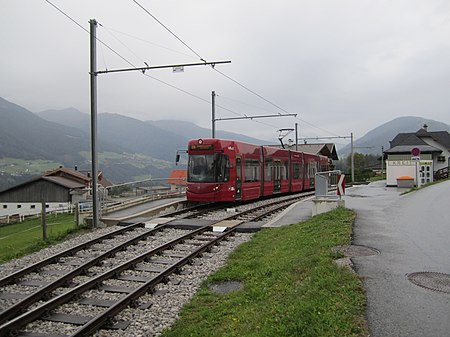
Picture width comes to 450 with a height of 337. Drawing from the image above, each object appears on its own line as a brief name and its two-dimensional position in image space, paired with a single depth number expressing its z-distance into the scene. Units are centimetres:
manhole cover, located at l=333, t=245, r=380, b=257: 802
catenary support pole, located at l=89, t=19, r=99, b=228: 1460
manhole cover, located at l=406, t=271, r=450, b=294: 600
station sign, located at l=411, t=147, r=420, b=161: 2517
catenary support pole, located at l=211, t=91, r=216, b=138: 2934
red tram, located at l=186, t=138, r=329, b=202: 1877
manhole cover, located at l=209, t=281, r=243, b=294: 741
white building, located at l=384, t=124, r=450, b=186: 2991
